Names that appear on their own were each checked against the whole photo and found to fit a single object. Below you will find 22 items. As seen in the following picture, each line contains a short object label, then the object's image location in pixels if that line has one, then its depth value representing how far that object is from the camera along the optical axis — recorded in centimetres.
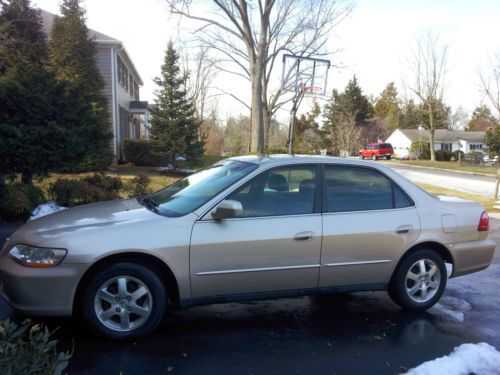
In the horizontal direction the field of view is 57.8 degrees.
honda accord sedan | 366
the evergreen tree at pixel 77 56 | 1669
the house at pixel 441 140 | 6539
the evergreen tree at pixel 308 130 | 5511
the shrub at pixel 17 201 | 841
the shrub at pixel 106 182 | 1064
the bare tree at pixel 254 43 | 2180
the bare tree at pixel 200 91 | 4245
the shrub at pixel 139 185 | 1111
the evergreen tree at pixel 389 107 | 7600
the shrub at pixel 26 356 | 218
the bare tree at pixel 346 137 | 4391
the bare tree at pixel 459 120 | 8175
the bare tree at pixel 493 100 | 2065
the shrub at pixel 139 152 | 2244
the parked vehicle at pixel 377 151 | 5019
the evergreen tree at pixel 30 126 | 929
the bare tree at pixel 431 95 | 4681
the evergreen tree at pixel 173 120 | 2094
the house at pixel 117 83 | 2078
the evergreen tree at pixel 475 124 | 7669
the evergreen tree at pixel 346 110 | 5238
